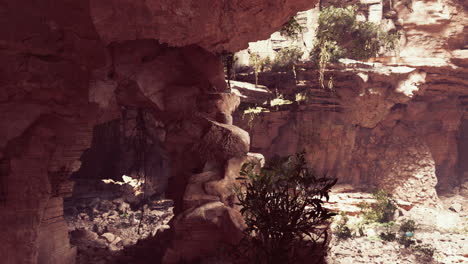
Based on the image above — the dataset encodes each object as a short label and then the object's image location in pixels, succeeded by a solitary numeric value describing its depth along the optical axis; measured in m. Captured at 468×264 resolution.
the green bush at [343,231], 10.40
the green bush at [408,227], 10.99
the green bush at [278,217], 4.09
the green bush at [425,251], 8.89
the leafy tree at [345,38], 12.45
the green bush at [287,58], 12.80
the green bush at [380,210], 12.03
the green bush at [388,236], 10.09
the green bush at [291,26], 6.77
